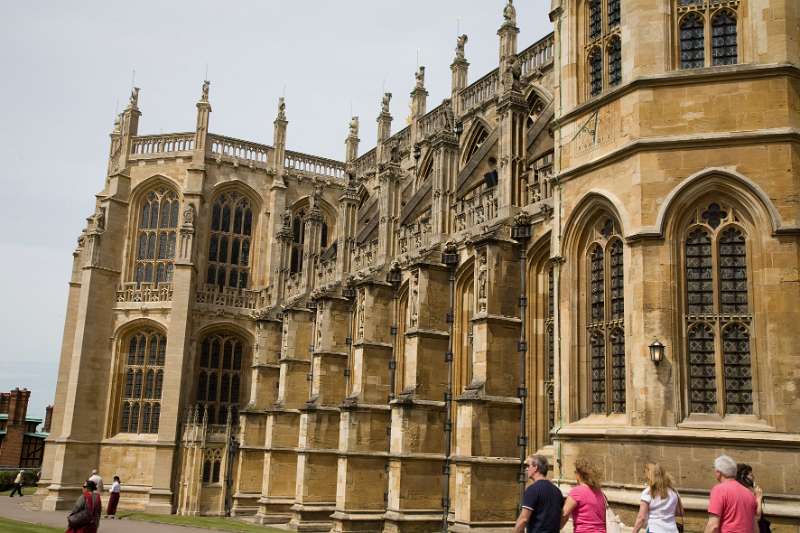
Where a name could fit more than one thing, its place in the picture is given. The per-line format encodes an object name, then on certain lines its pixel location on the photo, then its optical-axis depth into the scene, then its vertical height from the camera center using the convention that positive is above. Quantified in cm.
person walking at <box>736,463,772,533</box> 895 -28
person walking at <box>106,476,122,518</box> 2759 -259
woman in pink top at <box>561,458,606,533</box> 770 -56
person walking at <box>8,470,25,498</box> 3851 -302
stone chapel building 1307 +370
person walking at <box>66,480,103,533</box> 1194 -133
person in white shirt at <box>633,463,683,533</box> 812 -55
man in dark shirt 757 -60
